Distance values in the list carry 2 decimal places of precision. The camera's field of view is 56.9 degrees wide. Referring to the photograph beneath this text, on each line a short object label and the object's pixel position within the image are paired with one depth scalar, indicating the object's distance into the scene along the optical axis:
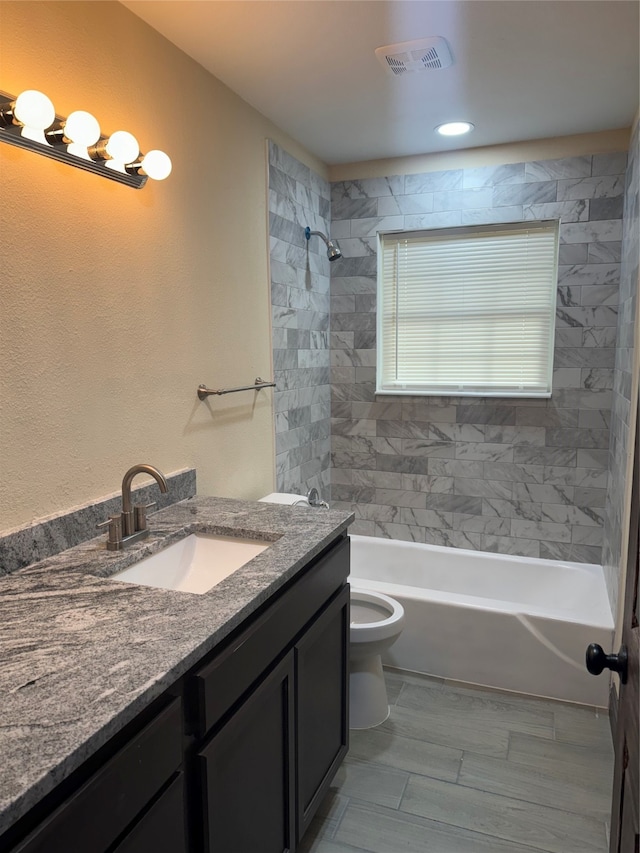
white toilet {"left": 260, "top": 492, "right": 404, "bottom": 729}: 2.26
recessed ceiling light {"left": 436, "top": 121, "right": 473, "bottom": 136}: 2.76
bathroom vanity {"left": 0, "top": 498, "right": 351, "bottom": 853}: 0.84
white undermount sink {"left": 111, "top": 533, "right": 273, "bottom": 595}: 1.71
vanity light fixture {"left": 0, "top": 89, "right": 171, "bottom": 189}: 1.34
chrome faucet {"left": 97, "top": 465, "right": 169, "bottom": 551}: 1.59
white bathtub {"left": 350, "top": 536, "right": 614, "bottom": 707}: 2.50
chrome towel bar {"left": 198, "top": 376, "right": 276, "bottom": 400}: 2.27
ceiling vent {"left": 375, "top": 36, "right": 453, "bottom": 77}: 2.01
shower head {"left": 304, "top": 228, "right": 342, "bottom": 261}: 3.05
